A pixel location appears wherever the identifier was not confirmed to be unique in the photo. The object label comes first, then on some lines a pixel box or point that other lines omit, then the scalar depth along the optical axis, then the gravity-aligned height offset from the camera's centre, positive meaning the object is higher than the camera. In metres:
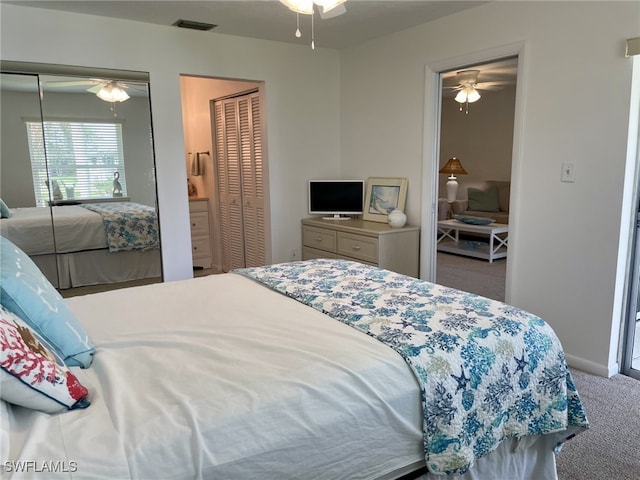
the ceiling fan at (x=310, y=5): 2.00 +0.70
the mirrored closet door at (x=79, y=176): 3.28 -0.04
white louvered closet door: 4.65 -0.13
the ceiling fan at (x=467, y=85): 5.43 +0.97
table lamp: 7.17 -0.11
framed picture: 4.03 -0.28
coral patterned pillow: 1.06 -0.48
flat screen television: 4.39 -0.30
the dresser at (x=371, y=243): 3.71 -0.64
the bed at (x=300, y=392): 1.08 -0.59
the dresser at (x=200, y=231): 5.42 -0.73
